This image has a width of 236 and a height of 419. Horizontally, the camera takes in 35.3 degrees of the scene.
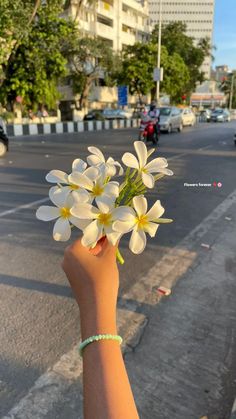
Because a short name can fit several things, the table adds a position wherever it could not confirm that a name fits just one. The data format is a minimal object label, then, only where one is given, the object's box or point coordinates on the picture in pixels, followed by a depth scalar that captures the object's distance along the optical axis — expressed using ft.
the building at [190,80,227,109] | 309.22
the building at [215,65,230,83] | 418.76
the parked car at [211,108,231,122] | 133.28
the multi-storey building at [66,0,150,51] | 135.23
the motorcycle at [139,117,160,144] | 48.29
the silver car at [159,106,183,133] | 70.38
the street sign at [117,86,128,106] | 95.12
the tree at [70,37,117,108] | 97.40
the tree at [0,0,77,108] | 63.98
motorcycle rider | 49.50
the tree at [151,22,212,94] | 136.87
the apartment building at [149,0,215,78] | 350.43
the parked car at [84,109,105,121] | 97.93
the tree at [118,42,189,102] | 113.60
